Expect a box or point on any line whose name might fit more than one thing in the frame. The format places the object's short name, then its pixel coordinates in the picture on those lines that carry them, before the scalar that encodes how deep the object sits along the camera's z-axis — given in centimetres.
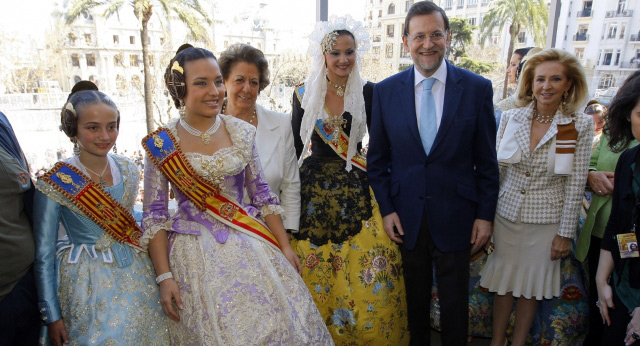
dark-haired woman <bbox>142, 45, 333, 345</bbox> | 140
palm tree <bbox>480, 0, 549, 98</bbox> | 1235
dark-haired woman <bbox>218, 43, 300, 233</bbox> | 200
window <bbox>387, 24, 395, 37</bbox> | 1447
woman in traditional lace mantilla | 202
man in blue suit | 183
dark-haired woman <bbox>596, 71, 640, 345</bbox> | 163
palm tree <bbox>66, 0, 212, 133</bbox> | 881
